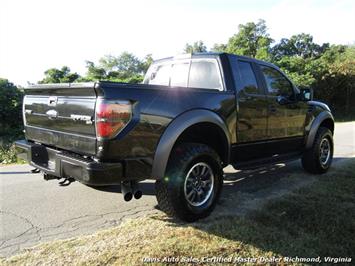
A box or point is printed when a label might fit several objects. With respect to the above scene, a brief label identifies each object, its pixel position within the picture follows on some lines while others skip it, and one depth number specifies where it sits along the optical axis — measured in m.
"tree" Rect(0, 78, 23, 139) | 11.87
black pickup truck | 2.99
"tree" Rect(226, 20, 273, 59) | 32.04
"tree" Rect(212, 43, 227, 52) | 38.70
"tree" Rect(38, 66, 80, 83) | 16.20
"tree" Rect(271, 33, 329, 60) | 54.20
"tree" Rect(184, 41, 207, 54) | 46.09
